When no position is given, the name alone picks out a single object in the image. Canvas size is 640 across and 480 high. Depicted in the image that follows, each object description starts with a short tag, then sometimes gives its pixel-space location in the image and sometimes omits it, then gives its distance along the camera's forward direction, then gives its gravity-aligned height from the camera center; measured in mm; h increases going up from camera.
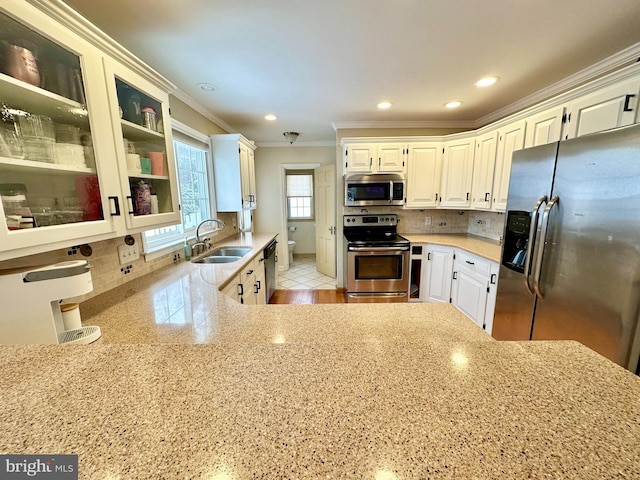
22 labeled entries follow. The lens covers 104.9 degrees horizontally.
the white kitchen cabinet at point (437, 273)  2916 -889
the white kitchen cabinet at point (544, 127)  1907 +585
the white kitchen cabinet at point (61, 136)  885 +279
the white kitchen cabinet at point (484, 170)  2610 +316
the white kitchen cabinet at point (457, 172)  2936 +328
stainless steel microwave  3180 +134
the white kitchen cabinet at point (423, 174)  3152 +327
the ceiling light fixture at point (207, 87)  2178 +1016
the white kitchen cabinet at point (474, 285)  2289 -874
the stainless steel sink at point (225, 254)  2502 -580
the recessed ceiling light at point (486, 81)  2112 +1022
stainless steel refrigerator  1179 -239
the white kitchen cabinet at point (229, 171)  2916 +347
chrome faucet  2409 -416
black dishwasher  3057 -873
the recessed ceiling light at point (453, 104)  2656 +1037
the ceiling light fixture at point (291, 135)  3731 +978
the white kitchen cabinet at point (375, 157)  3176 +545
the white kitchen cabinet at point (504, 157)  2295 +413
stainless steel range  2977 -856
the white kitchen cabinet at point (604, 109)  1472 +578
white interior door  3959 -326
